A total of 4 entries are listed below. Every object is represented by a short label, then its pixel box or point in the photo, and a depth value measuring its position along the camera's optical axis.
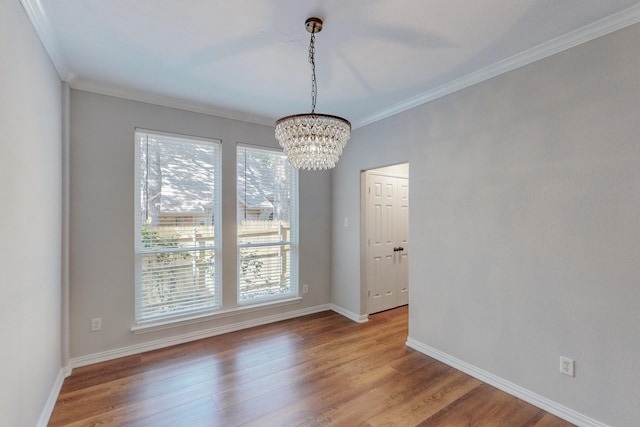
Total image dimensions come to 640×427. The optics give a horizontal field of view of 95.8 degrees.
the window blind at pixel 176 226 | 3.05
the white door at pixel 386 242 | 4.03
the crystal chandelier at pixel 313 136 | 1.77
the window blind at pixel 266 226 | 3.66
